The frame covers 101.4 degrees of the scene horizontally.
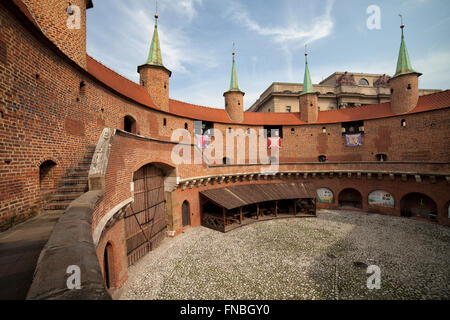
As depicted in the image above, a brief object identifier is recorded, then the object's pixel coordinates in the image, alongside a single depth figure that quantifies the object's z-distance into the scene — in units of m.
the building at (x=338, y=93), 32.62
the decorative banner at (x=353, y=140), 20.80
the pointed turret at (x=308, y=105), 23.59
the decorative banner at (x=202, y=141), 19.28
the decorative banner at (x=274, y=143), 22.66
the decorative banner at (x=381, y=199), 17.30
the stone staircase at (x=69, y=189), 4.75
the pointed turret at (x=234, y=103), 23.48
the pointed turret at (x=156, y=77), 17.48
